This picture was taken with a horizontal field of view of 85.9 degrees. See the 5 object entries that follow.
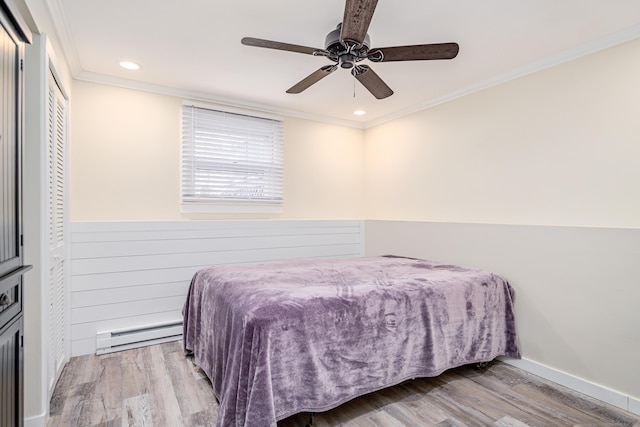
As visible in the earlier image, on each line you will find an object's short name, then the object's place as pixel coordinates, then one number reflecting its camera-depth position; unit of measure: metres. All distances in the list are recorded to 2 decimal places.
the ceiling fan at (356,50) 1.79
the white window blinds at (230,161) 3.35
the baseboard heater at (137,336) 2.87
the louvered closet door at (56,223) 2.15
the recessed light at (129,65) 2.72
